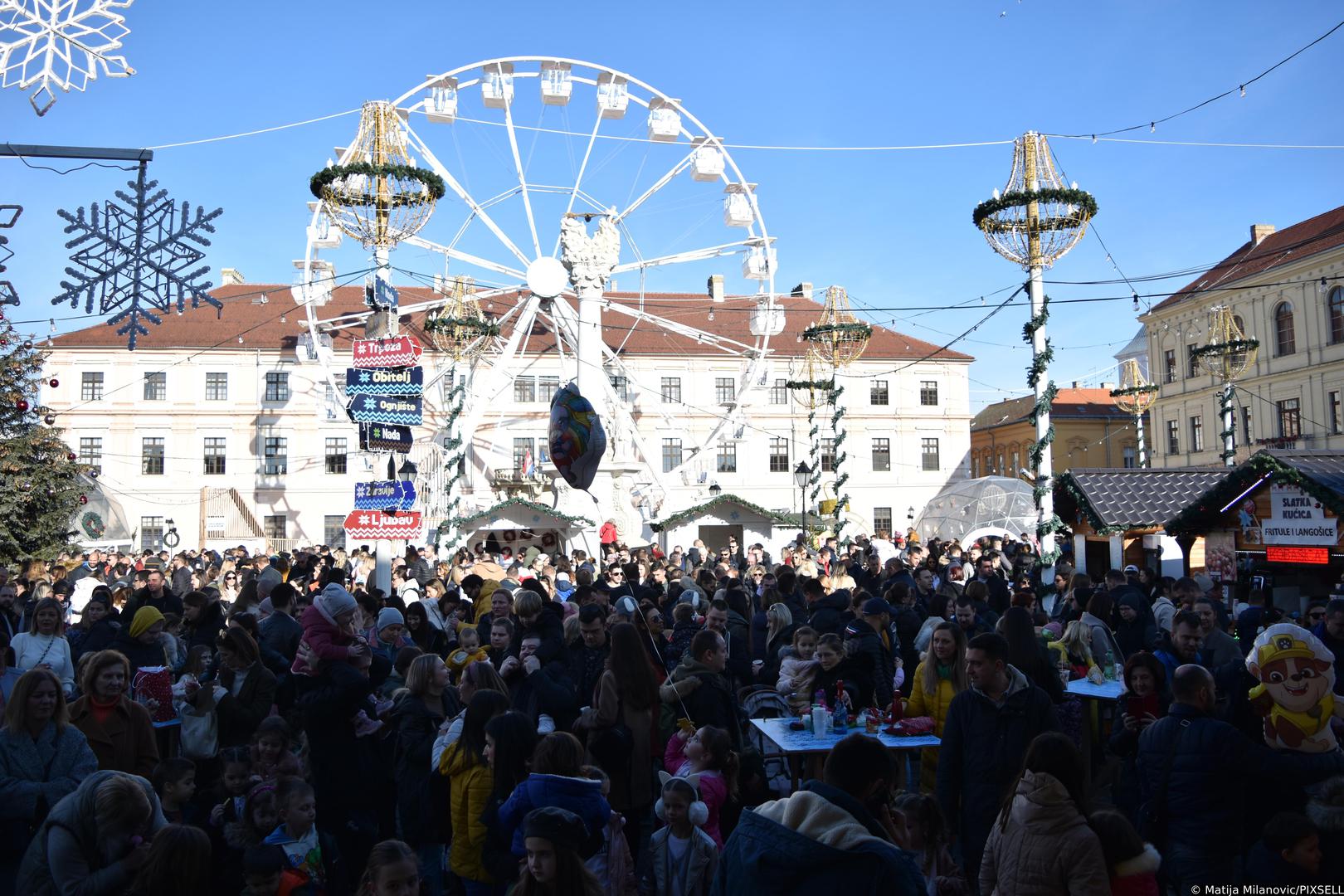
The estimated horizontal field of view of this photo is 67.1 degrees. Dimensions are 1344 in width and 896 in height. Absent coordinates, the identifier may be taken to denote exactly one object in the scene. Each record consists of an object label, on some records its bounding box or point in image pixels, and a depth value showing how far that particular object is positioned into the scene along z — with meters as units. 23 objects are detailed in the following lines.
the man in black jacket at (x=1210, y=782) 4.16
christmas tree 20.39
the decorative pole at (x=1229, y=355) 25.47
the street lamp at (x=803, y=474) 22.80
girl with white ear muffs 4.36
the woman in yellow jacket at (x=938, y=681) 5.48
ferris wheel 27.81
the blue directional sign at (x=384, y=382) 14.58
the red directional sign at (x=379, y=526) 14.09
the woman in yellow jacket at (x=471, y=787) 4.55
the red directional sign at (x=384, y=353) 14.70
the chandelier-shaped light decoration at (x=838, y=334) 23.78
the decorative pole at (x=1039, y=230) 14.27
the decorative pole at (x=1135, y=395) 36.91
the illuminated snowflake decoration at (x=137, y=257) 6.52
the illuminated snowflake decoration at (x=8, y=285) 6.62
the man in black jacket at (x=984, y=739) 4.47
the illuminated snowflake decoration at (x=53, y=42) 5.80
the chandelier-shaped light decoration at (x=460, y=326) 32.31
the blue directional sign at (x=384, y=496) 14.38
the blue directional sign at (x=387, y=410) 14.47
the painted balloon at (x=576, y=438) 11.23
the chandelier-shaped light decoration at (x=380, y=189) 17.83
